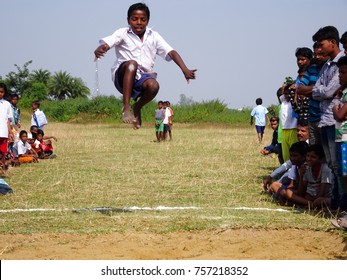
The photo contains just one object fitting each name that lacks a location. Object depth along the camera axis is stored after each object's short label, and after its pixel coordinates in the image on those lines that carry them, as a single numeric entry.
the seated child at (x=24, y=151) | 14.11
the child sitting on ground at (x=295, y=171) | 7.72
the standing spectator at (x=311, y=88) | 7.24
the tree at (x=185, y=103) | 51.37
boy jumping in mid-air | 6.54
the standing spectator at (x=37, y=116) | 16.03
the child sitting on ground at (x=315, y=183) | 7.22
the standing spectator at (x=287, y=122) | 8.95
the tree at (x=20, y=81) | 70.94
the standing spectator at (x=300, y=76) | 8.23
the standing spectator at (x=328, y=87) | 6.76
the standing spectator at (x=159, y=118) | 21.08
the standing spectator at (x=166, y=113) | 21.20
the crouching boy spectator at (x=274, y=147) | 11.51
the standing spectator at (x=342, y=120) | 6.21
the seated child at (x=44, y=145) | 15.43
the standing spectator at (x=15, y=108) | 13.58
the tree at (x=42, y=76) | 79.06
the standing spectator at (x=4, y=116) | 10.61
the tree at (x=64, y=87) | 77.75
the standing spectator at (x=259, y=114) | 19.72
